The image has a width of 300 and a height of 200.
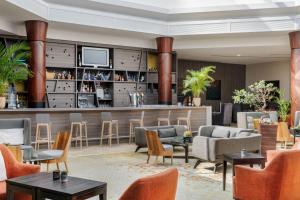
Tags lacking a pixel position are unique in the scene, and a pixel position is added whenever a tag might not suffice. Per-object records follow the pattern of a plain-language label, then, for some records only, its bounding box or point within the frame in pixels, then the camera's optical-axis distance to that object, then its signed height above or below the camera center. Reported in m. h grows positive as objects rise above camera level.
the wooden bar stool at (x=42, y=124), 8.48 -0.57
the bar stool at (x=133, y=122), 10.23 -0.63
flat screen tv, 11.37 +1.42
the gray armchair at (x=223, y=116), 14.70 -0.60
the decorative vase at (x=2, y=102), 8.38 -0.04
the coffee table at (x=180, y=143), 7.48 -0.89
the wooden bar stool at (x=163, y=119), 10.74 -0.54
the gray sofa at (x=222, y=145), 6.46 -0.82
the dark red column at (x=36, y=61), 9.51 +1.06
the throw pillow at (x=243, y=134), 7.18 -0.66
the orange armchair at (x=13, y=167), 3.99 -0.74
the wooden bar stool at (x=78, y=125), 9.13 -0.62
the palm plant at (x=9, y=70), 8.35 +0.73
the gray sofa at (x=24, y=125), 6.64 -0.46
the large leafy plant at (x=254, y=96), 9.58 +0.17
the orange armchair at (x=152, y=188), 2.73 -0.67
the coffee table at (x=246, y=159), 5.03 -0.82
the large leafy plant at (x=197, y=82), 11.97 +0.64
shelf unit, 10.91 +0.77
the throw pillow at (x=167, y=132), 8.85 -0.78
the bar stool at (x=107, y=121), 9.63 -0.54
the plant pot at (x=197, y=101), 11.95 +0.00
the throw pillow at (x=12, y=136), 6.47 -0.65
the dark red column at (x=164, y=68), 11.92 +1.10
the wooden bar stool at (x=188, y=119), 11.05 -0.55
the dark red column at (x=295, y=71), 10.87 +0.92
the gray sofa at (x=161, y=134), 8.52 -0.81
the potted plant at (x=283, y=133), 9.06 -0.80
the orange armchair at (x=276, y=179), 3.87 -0.87
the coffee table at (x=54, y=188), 3.14 -0.79
